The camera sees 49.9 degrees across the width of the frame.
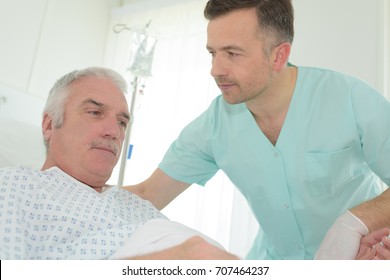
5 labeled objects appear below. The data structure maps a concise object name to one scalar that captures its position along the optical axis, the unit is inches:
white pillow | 69.4
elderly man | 34.4
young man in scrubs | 52.3
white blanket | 33.2
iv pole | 89.7
